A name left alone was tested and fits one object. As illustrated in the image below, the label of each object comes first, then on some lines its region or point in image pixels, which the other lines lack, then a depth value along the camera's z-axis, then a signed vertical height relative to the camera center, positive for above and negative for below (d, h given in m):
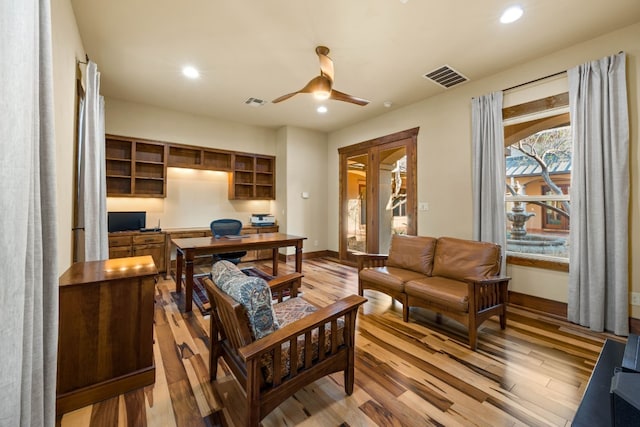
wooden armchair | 1.32 -0.78
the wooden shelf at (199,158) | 5.15 +1.15
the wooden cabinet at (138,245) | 4.21 -0.49
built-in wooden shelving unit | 4.62 +0.95
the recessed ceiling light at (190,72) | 3.47 +1.88
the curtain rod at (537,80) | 3.03 +1.58
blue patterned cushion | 1.40 -0.45
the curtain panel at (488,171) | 3.40 +0.56
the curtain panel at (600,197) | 2.59 +0.16
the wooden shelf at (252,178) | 5.81 +0.83
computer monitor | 4.34 -0.10
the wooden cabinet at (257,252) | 5.57 -0.80
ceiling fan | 2.85 +1.41
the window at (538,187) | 3.13 +0.32
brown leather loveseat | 2.43 -0.69
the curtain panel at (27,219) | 0.70 -0.01
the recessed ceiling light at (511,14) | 2.38 +1.81
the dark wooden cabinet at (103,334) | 1.60 -0.75
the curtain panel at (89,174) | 2.57 +0.40
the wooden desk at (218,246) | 3.14 -0.41
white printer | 5.80 -0.12
